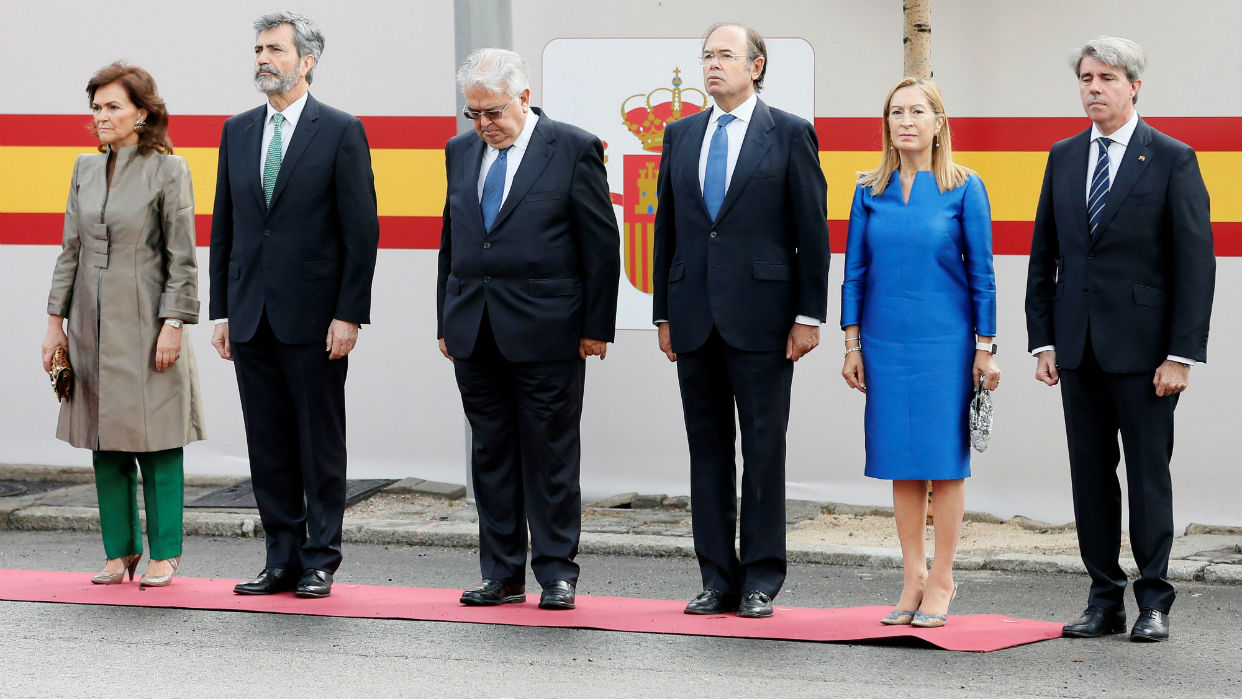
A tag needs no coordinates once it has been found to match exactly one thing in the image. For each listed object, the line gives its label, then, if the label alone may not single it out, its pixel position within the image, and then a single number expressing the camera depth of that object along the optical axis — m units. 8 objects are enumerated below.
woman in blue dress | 10.91
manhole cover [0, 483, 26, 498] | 17.30
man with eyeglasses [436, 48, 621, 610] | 11.67
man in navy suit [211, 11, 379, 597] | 12.00
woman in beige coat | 12.41
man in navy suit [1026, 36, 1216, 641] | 10.78
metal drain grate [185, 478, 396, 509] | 16.70
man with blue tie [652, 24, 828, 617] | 11.26
